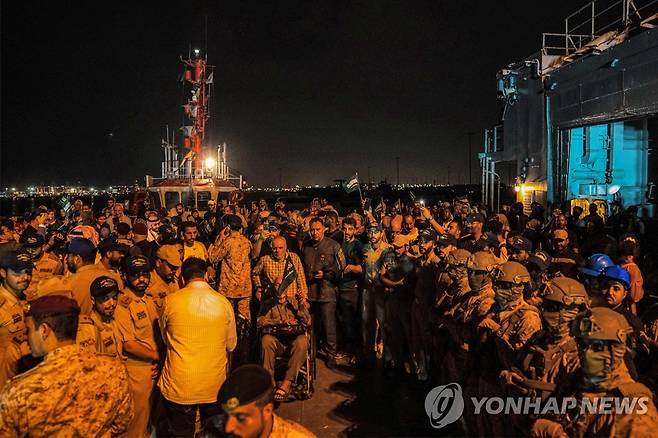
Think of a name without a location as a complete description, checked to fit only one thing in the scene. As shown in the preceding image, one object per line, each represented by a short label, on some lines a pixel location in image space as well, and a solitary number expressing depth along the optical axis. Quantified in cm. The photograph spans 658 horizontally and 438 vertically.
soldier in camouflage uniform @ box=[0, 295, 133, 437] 253
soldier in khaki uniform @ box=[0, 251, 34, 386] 390
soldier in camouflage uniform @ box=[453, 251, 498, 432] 423
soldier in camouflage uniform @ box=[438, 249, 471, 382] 460
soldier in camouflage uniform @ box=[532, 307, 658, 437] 248
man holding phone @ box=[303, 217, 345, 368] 721
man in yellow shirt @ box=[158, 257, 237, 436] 399
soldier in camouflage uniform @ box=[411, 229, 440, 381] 614
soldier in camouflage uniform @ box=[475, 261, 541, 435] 363
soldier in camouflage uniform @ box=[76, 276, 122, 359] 380
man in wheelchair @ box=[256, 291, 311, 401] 573
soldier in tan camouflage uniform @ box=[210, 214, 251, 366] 750
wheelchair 589
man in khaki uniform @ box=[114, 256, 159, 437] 412
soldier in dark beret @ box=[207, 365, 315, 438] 218
